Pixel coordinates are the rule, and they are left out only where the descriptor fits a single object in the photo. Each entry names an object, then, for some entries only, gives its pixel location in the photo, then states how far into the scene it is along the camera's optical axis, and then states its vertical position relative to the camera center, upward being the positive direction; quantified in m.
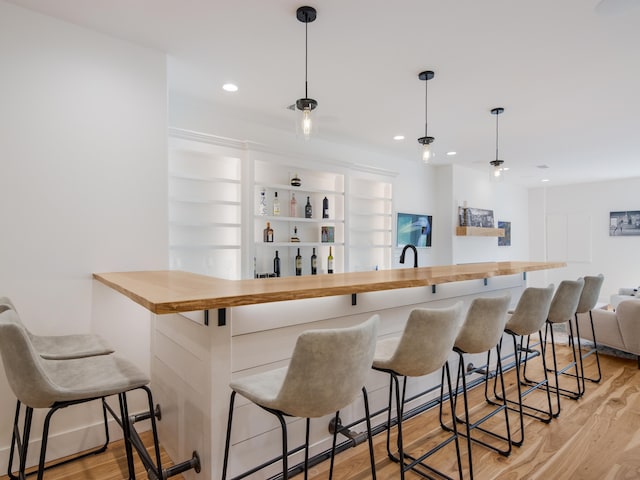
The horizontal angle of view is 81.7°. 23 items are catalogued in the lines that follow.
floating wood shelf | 6.51 +0.17
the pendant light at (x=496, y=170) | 3.94 +0.76
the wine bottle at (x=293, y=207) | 4.55 +0.41
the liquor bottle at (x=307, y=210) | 4.64 +0.38
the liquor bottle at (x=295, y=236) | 4.60 +0.05
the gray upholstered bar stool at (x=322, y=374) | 1.31 -0.49
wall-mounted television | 6.00 +0.19
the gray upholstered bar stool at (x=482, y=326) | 2.09 -0.49
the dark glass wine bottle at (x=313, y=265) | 4.69 -0.31
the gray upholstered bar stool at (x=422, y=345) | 1.68 -0.49
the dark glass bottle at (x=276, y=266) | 4.39 -0.31
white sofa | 3.90 -0.97
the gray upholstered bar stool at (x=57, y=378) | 1.35 -0.60
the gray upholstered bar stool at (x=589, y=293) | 3.37 -0.49
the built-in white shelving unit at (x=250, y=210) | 3.73 +0.36
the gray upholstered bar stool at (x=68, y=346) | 1.94 -0.60
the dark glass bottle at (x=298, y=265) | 4.57 -0.31
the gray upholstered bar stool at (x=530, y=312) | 2.55 -0.50
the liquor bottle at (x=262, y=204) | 4.27 +0.42
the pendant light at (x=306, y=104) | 2.25 +0.86
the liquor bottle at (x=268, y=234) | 4.28 +0.07
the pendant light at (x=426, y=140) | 3.04 +0.83
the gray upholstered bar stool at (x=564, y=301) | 2.96 -0.49
